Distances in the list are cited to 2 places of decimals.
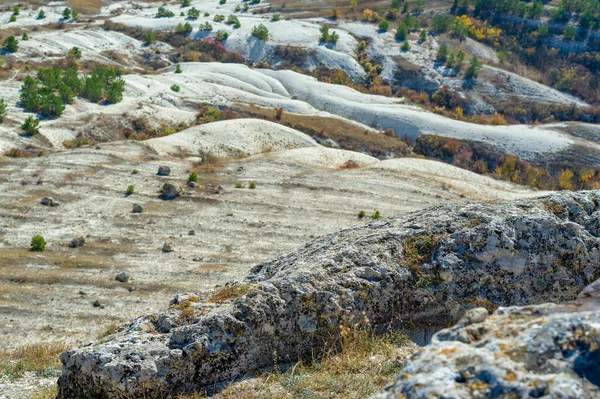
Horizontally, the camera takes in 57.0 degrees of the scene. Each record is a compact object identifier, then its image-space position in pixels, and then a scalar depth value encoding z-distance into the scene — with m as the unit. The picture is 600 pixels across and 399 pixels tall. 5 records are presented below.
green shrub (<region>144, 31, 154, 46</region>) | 94.19
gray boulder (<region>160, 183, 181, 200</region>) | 38.25
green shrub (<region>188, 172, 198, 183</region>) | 40.88
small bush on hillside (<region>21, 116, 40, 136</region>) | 47.16
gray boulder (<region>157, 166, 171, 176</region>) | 42.16
